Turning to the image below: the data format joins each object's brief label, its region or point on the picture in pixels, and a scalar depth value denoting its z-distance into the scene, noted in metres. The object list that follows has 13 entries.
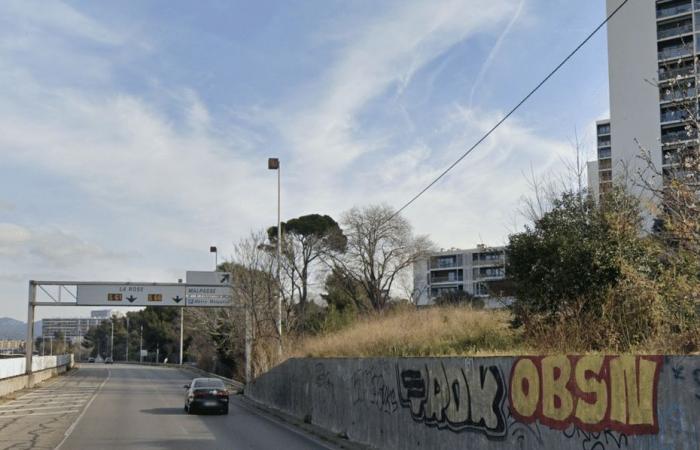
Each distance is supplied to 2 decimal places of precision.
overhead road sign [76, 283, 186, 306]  48.56
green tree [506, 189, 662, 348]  13.27
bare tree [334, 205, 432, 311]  70.00
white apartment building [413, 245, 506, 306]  122.32
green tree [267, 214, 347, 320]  70.56
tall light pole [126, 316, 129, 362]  137.30
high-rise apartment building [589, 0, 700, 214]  74.25
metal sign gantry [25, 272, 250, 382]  48.56
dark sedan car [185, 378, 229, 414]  26.11
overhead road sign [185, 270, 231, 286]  49.03
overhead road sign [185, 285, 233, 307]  48.97
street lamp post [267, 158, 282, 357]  33.17
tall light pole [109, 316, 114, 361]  141.56
